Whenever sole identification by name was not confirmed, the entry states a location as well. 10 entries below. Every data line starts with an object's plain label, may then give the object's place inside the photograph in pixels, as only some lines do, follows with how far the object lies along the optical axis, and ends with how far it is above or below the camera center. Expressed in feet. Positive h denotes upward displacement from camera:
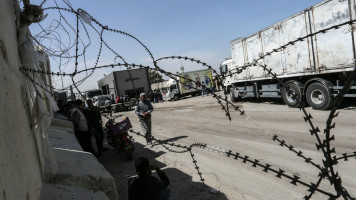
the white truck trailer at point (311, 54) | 30.68 +2.47
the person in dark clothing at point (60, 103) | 41.52 -0.08
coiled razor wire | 4.46 +0.63
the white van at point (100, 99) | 92.11 -0.57
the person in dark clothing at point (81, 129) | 22.38 -2.36
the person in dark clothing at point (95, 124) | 25.61 -2.34
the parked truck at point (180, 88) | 96.89 +0.33
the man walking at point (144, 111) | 26.71 -1.78
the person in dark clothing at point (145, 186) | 9.51 -3.27
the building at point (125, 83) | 100.80 +4.14
